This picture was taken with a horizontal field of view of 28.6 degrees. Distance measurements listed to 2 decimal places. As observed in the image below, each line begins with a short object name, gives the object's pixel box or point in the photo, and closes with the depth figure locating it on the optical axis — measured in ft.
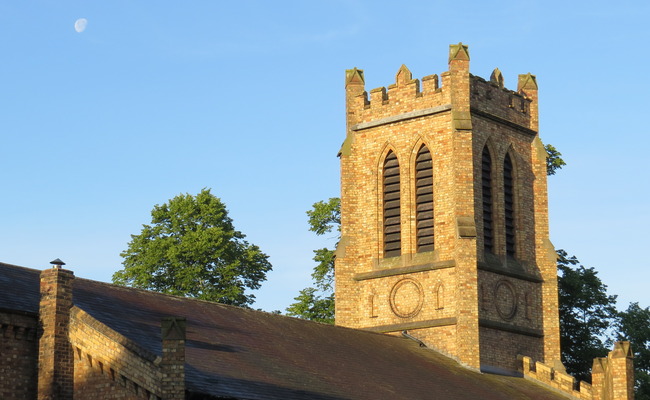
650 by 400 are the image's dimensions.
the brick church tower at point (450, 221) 139.03
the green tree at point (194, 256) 157.48
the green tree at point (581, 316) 163.84
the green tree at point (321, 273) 166.30
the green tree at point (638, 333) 170.81
